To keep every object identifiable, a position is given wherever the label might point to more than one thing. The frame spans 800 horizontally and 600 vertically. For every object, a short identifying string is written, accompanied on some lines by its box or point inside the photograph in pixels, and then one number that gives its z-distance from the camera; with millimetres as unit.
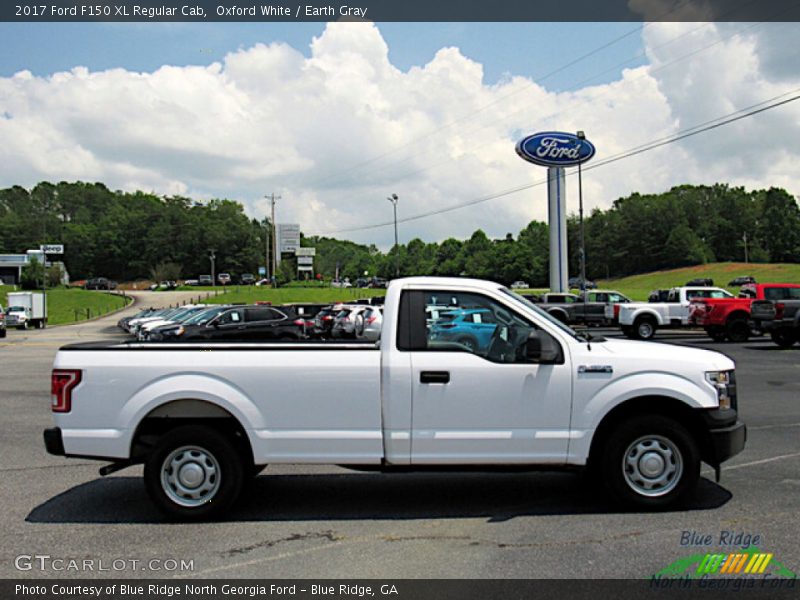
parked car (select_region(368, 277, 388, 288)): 94775
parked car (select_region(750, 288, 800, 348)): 21956
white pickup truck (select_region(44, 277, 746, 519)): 5879
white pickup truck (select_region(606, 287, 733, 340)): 29125
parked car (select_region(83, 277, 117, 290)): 115375
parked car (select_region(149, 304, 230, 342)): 27750
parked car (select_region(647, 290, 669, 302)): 31114
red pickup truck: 25625
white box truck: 50656
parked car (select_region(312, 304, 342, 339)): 30516
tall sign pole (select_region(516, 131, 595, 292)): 48000
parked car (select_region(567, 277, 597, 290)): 102138
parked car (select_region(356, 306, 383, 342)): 22181
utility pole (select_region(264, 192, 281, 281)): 116994
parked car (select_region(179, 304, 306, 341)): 26188
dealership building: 138125
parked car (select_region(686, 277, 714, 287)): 71875
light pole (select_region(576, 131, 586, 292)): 42688
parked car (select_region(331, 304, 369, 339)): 28047
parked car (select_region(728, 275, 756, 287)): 82000
